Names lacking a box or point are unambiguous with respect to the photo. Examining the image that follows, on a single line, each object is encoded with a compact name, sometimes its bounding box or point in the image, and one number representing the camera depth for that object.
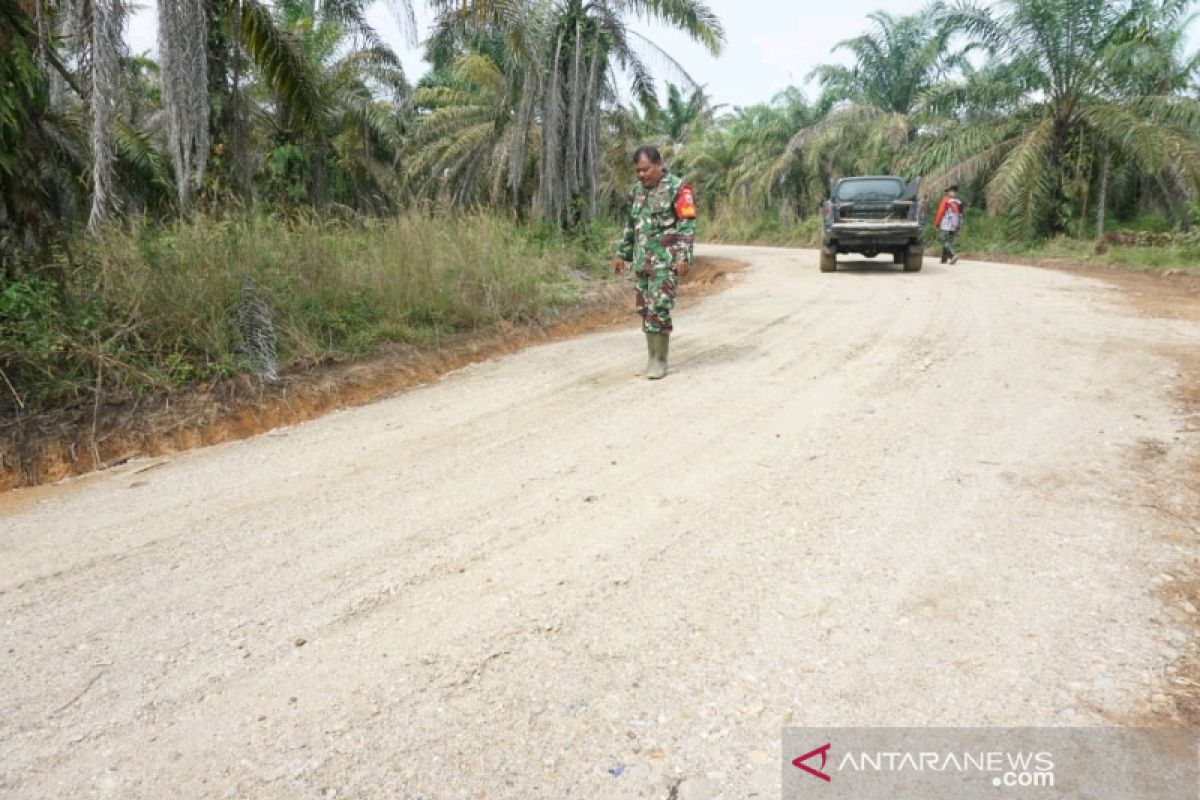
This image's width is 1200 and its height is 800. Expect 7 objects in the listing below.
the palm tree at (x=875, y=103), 24.78
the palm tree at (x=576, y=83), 13.16
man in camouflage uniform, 5.71
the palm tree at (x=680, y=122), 37.44
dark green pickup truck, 13.57
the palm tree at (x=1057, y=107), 16.36
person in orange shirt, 16.05
